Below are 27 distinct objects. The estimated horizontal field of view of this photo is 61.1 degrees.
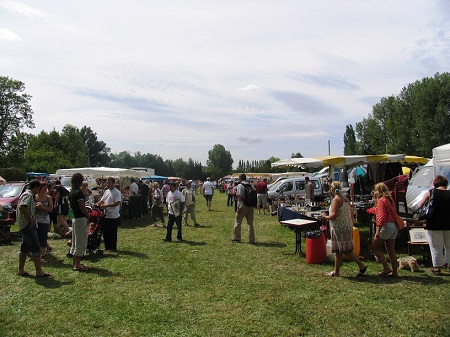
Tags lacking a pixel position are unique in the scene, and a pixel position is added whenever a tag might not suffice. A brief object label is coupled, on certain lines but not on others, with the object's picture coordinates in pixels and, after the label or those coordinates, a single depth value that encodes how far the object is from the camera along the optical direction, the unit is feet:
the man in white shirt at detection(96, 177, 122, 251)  29.48
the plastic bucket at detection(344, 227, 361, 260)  26.20
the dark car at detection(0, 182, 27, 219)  39.63
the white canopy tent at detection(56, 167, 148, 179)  56.65
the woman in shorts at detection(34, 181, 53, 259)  25.25
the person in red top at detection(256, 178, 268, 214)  59.41
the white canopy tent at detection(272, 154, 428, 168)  36.63
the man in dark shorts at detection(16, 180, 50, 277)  21.72
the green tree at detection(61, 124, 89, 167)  221.66
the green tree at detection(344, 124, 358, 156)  224.12
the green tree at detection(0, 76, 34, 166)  158.92
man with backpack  32.96
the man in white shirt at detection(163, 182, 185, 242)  34.73
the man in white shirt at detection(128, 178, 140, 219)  55.06
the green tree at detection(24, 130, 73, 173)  174.70
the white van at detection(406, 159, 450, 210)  35.05
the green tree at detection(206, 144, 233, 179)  374.84
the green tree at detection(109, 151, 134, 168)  403.28
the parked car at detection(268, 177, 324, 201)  63.06
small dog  23.04
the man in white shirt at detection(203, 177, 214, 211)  66.69
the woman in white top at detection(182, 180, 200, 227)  45.41
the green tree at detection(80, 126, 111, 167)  302.45
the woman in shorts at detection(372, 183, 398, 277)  21.63
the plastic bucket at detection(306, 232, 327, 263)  25.59
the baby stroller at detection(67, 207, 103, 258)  29.04
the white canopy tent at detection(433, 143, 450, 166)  31.48
